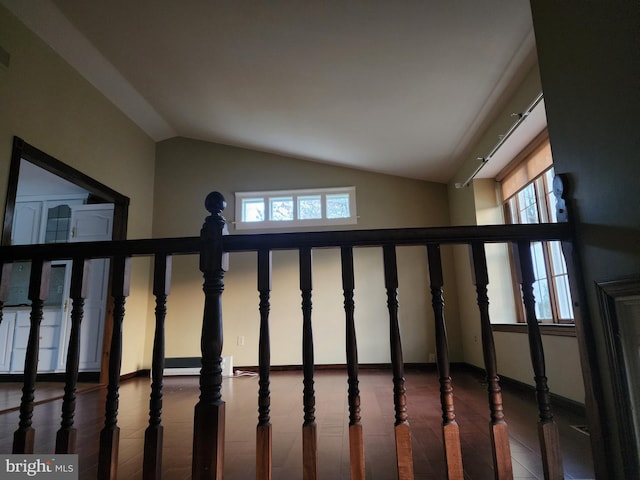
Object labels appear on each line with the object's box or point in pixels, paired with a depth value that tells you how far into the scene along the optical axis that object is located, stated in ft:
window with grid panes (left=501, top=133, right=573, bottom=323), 8.94
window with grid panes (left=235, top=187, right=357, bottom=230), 15.84
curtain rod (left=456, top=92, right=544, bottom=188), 8.14
